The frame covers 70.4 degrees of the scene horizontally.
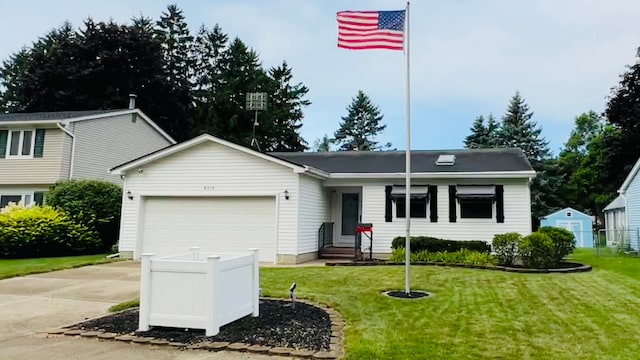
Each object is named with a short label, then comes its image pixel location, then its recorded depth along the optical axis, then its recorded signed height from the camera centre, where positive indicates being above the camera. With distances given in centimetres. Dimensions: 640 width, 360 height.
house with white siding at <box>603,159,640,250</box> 1877 +93
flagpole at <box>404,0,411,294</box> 836 +179
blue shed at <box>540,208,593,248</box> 2836 +86
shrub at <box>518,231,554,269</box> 1200 -42
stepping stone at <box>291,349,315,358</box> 468 -130
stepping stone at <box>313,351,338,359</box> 459 -129
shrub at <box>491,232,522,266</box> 1269 -38
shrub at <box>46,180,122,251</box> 1677 +68
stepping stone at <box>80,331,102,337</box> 554 -136
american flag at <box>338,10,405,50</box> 867 +384
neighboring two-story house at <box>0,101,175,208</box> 1841 +291
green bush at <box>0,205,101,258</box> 1485 -44
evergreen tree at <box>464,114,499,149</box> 4066 +900
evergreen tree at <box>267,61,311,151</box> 3822 +1034
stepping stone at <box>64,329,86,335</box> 566 -138
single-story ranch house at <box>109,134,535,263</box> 1404 +88
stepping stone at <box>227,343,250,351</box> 495 -132
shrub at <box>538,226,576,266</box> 1229 -20
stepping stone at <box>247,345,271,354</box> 486 -132
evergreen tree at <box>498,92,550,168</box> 3784 +858
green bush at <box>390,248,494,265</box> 1305 -74
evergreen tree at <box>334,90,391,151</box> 5309 +1217
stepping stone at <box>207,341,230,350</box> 500 -133
